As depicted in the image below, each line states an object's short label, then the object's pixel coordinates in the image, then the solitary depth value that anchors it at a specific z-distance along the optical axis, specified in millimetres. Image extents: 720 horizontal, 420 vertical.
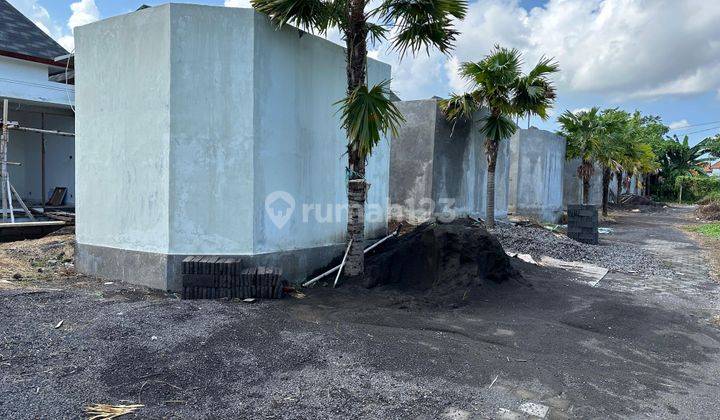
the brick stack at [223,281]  6895
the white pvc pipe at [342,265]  7992
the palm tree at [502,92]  12812
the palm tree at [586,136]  21547
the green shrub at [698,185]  44000
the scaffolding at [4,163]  11906
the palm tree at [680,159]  43688
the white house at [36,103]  15352
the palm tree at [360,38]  7113
